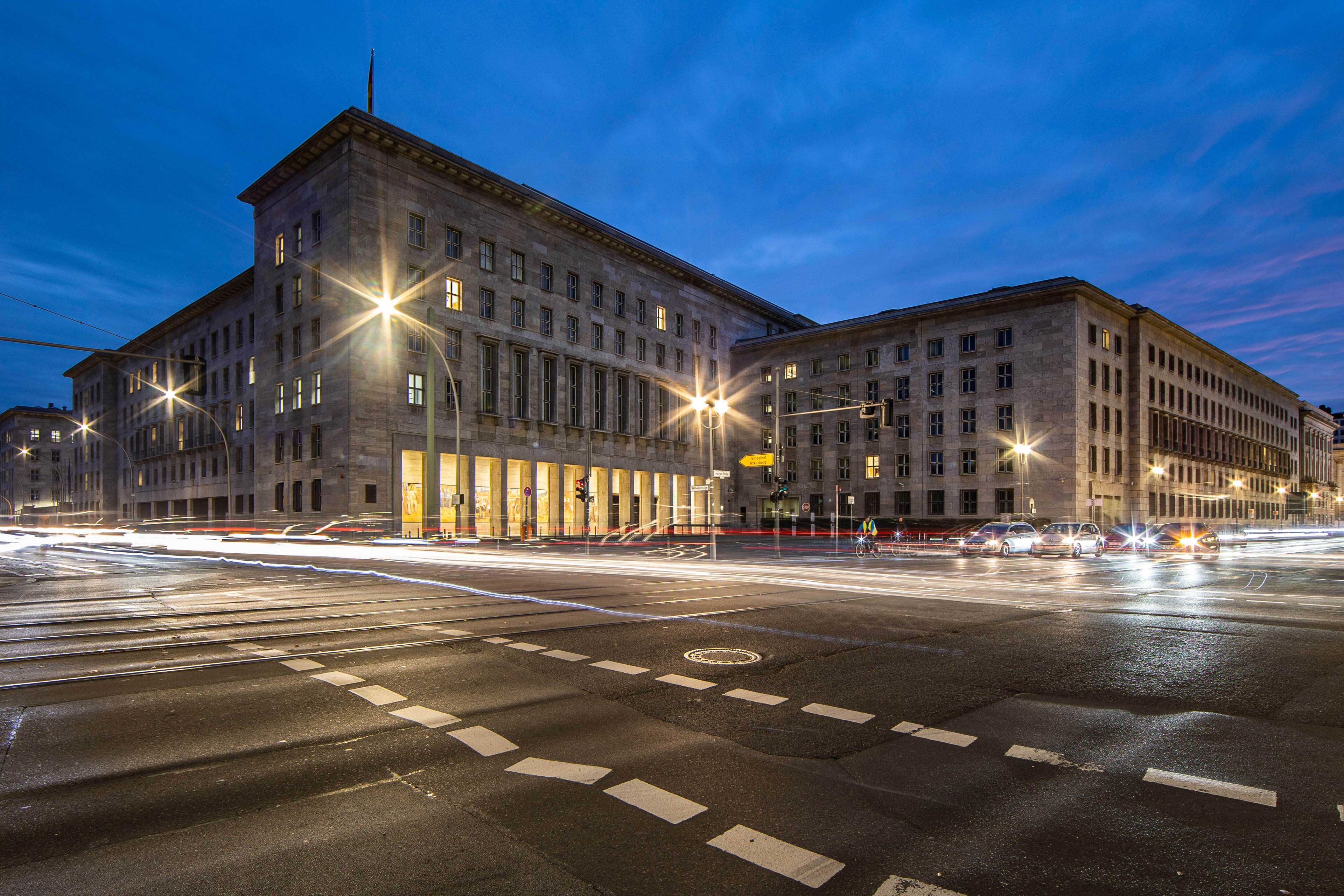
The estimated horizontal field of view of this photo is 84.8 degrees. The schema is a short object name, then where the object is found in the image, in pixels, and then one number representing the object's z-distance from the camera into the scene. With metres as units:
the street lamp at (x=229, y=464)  39.44
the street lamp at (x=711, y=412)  26.70
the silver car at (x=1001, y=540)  33.56
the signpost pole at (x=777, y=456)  30.56
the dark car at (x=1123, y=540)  38.53
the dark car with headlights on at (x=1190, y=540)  32.84
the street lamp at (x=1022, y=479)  52.44
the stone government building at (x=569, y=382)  42.88
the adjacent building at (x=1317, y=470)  106.38
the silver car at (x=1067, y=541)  33.50
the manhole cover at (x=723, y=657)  7.72
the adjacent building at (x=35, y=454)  114.62
